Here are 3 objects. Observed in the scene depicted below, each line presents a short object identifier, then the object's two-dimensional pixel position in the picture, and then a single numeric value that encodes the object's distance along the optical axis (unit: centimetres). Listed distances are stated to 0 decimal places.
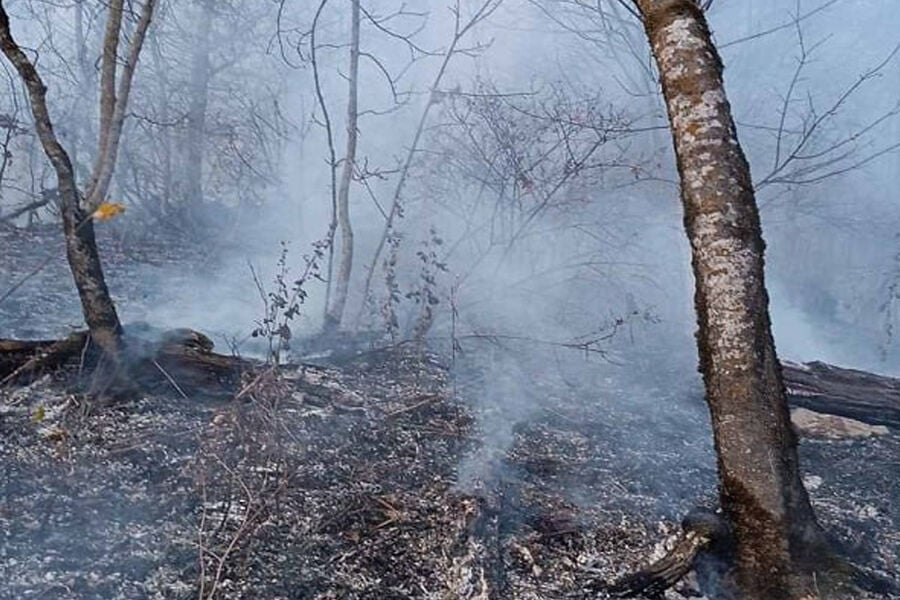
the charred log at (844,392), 485
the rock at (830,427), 464
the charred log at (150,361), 404
